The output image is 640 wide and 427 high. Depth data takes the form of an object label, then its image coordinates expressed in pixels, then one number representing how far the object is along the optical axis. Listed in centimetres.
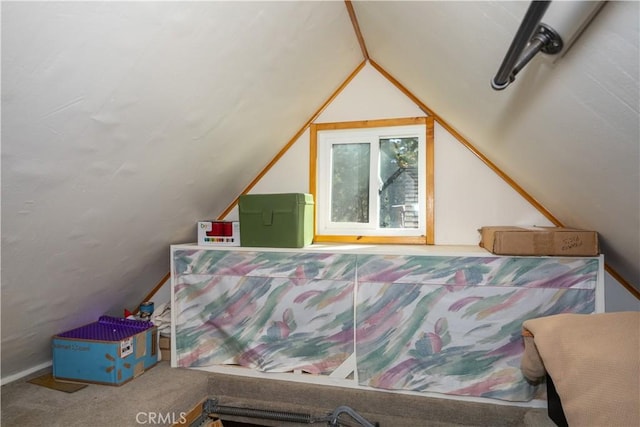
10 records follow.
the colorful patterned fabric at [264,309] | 199
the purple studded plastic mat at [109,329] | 210
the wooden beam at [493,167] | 196
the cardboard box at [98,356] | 201
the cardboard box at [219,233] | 219
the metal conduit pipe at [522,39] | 61
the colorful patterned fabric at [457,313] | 173
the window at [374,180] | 243
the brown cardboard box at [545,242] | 164
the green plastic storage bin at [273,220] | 207
